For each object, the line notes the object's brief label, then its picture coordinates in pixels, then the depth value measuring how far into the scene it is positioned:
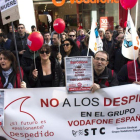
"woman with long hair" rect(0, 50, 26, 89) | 2.28
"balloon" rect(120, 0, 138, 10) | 2.57
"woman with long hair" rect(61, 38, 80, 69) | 3.55
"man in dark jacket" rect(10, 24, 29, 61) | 4.21
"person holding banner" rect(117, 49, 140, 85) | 2.42
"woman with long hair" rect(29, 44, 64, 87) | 2.55
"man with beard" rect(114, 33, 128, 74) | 3.81
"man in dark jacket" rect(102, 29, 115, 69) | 4.16
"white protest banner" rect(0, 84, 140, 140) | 2.01
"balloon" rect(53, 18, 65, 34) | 3.65
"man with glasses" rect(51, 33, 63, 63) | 3.40
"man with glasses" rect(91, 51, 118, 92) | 2.24
